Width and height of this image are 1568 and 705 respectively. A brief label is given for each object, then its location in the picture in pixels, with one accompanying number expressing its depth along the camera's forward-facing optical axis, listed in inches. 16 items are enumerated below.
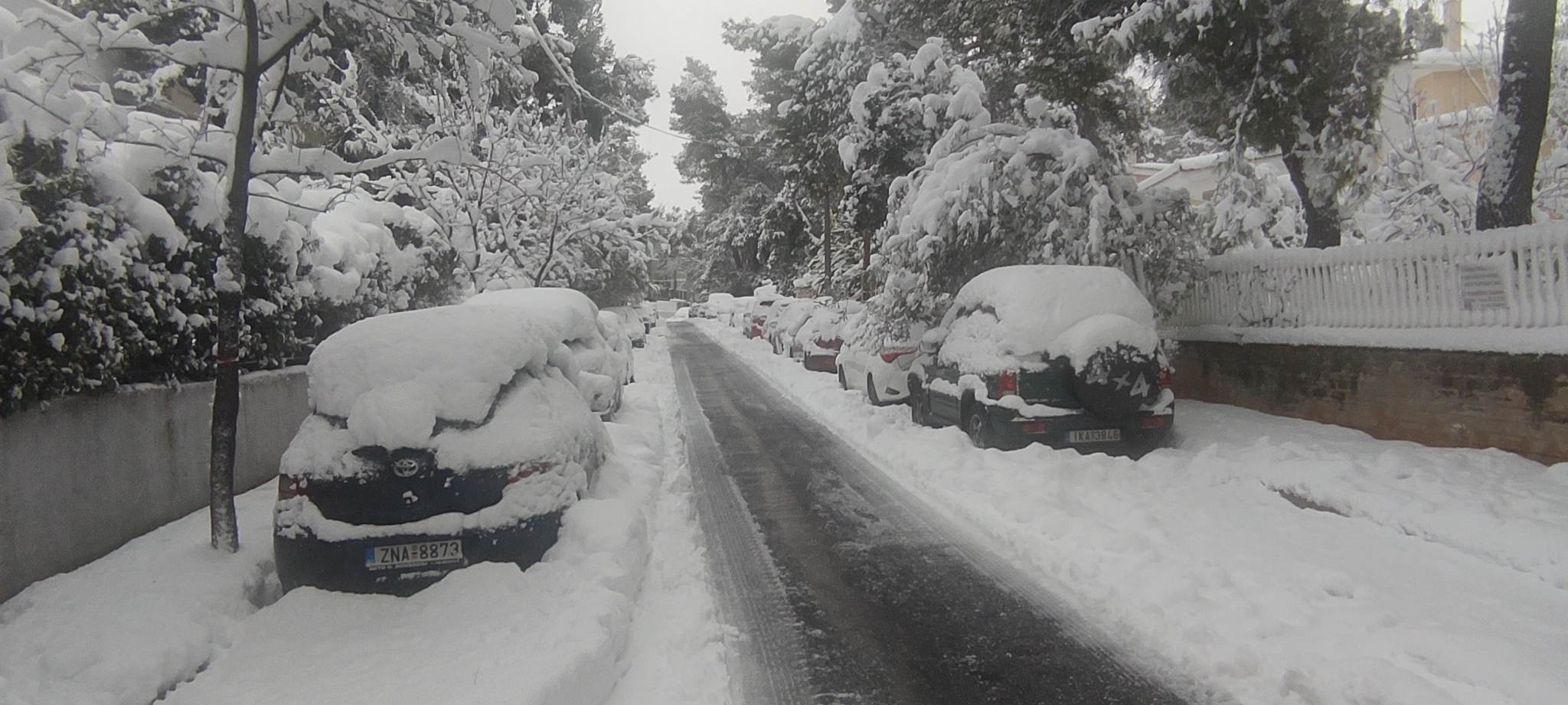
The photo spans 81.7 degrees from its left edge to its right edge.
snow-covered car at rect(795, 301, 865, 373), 834.2
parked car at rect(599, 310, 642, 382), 640.4
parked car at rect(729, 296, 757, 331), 1594.5
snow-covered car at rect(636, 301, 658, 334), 1776.1
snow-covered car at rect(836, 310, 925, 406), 553.3
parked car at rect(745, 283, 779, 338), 1432.1
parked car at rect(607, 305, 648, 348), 1249.4
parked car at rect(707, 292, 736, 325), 2171.5
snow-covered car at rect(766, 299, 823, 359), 993.5
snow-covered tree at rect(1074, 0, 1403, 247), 367.9
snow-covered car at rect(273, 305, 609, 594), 205.0
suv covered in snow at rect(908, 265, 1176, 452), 343.3
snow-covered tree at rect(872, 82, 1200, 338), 463.8
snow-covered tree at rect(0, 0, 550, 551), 208.2
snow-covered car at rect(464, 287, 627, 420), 441.1
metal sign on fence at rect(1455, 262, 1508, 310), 294.2
